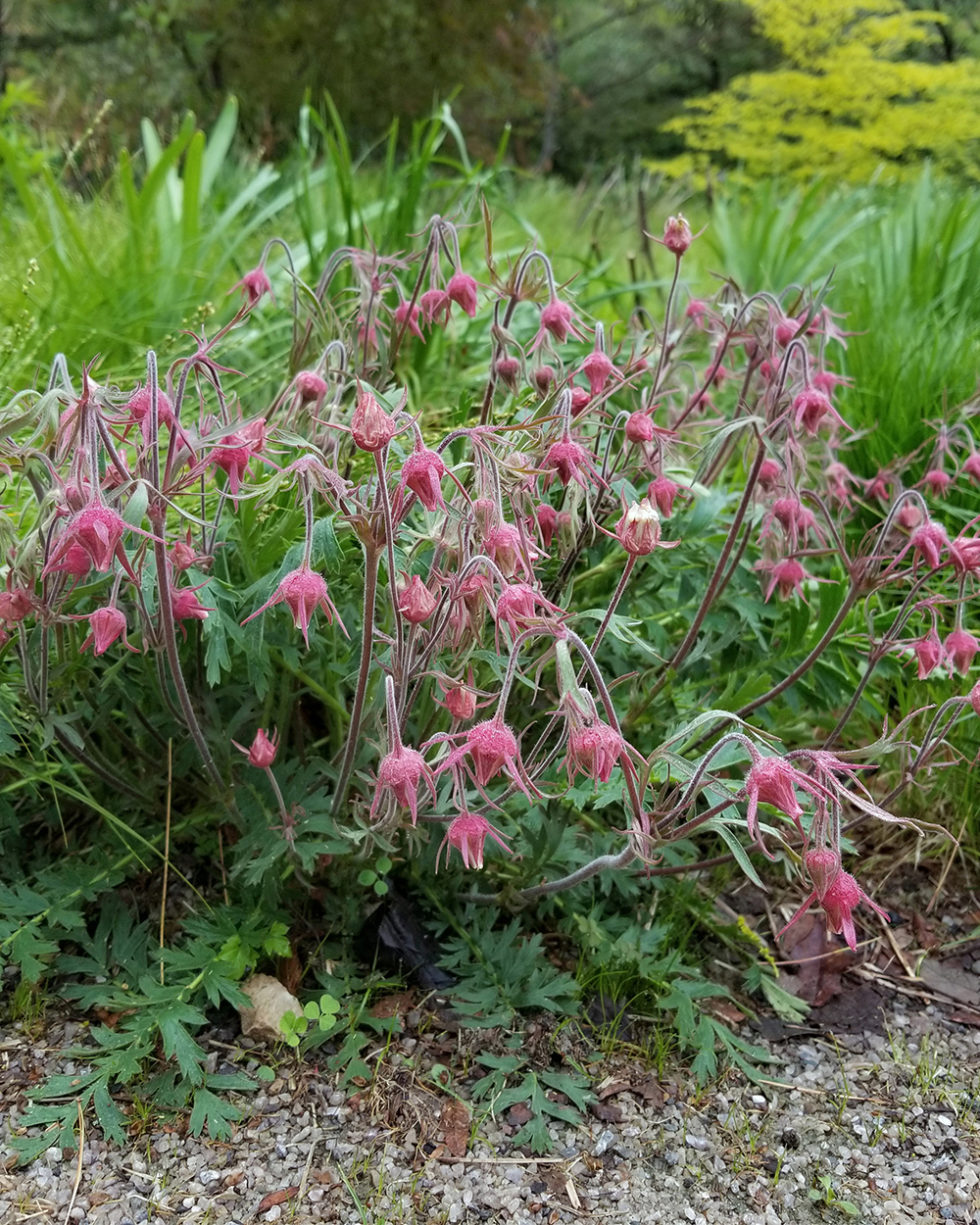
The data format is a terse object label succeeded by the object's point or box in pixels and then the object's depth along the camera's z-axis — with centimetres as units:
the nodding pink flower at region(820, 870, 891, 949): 52
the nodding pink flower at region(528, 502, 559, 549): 61
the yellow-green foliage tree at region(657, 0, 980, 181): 344
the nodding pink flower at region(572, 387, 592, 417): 62
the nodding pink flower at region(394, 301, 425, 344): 68
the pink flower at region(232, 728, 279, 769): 60
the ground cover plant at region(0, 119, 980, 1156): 54
